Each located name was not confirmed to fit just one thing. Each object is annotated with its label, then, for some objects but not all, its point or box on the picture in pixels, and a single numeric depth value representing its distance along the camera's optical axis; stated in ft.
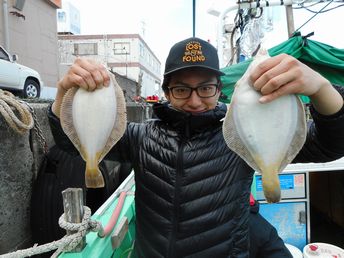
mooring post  5.51
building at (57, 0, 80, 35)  120.78
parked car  27.86
